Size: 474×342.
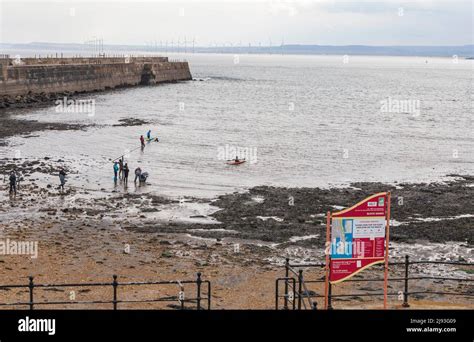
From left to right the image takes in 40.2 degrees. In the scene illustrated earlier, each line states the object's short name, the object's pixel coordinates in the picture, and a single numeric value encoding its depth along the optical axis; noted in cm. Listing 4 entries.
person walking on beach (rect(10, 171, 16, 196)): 2918
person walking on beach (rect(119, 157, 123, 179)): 3403
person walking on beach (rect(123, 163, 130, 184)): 3368
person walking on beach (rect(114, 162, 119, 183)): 3325
